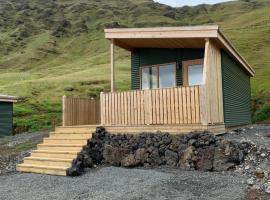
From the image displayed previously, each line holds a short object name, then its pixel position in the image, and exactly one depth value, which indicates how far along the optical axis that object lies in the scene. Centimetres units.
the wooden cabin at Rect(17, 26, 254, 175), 879
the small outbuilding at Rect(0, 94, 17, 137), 1668
